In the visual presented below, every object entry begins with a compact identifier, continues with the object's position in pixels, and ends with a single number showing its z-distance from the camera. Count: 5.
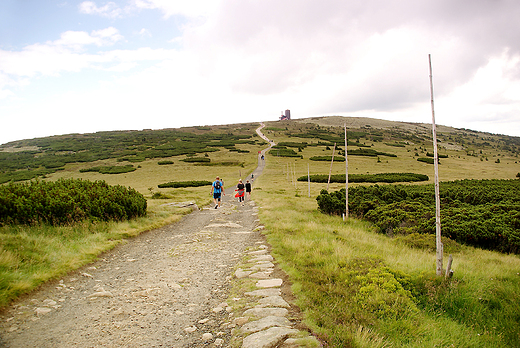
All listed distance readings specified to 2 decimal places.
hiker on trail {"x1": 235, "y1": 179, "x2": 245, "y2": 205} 21.73
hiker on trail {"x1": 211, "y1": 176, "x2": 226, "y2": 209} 19.30
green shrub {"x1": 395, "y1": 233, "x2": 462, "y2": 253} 10.23
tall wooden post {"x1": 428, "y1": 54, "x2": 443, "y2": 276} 6.22
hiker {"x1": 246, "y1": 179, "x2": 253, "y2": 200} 24.71
